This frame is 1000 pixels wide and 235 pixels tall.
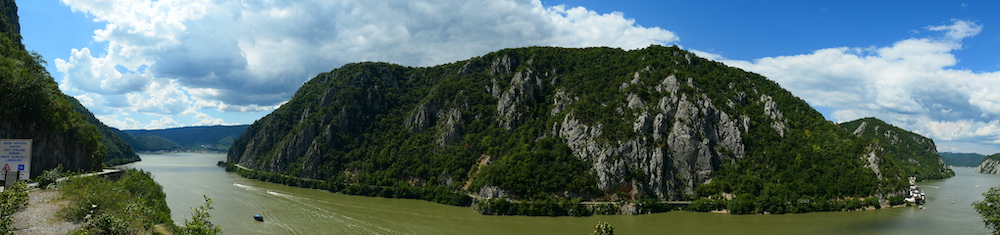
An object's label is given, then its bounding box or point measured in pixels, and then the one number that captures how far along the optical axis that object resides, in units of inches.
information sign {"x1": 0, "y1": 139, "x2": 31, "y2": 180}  1266.0
